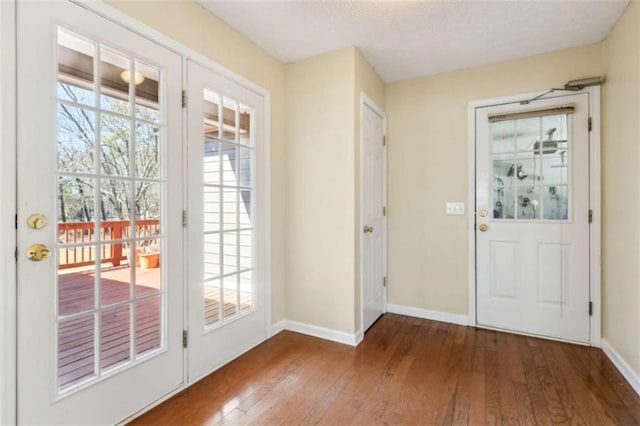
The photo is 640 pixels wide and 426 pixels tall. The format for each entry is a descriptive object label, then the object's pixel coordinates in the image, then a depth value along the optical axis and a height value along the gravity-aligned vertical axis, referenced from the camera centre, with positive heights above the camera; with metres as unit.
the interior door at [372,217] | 2.81 -0.06
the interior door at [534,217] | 2.58 -0.05
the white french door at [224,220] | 2.06 -0.06
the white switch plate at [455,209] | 3.00 +0.02
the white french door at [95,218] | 1.34 -0.04
